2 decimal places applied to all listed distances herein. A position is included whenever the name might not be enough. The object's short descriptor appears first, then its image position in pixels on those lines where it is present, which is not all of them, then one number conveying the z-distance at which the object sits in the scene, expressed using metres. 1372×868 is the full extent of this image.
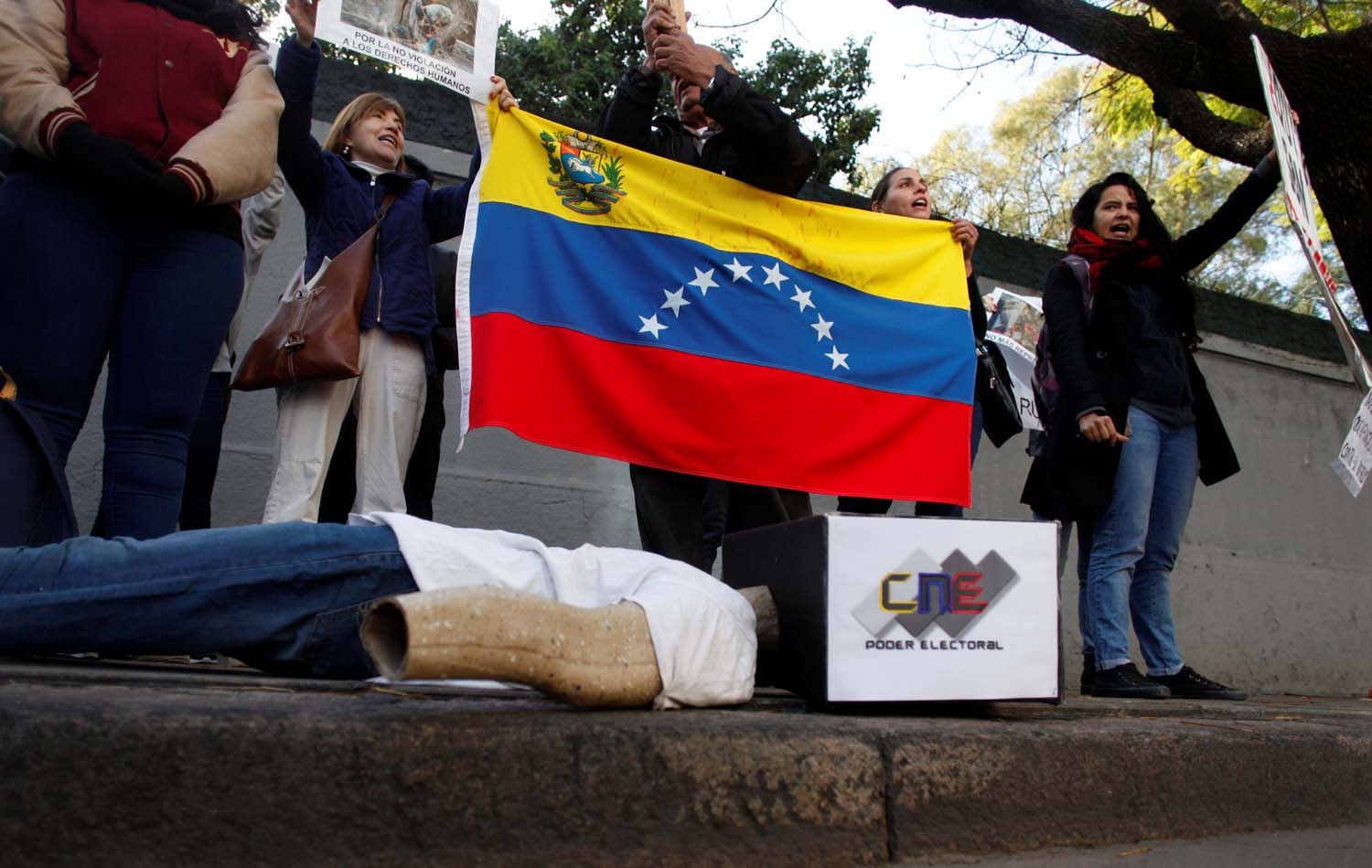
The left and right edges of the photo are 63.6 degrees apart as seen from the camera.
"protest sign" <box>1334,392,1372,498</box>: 3.79
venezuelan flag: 3.25
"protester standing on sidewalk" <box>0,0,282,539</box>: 2.30
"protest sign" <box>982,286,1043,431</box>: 5.21
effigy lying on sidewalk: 1.66
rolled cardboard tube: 1.36
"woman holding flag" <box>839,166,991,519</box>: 4.27
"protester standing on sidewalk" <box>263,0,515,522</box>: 3.05
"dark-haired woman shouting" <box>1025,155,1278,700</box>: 3.55
